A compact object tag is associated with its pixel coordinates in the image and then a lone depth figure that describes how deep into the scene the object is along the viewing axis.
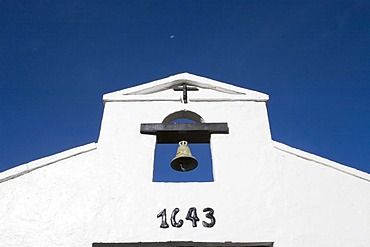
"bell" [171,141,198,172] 6.00
